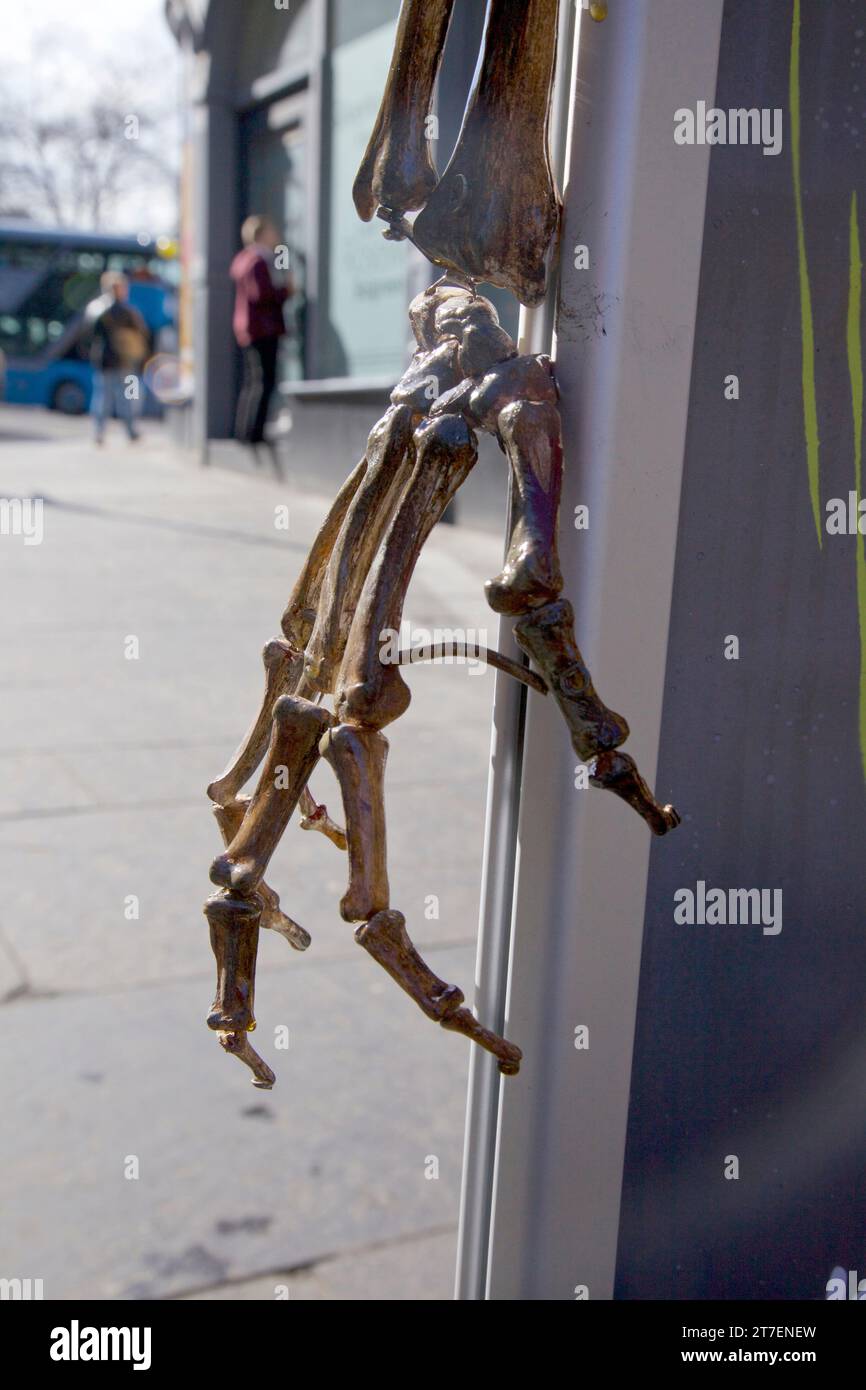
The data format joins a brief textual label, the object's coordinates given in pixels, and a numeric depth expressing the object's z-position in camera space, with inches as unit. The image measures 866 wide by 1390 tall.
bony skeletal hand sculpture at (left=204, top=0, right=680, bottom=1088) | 40.0
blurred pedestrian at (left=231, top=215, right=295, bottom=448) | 396.8
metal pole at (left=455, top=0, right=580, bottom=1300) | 50.3
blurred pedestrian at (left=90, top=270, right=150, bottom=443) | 517.3
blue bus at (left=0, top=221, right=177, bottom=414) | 811.4
